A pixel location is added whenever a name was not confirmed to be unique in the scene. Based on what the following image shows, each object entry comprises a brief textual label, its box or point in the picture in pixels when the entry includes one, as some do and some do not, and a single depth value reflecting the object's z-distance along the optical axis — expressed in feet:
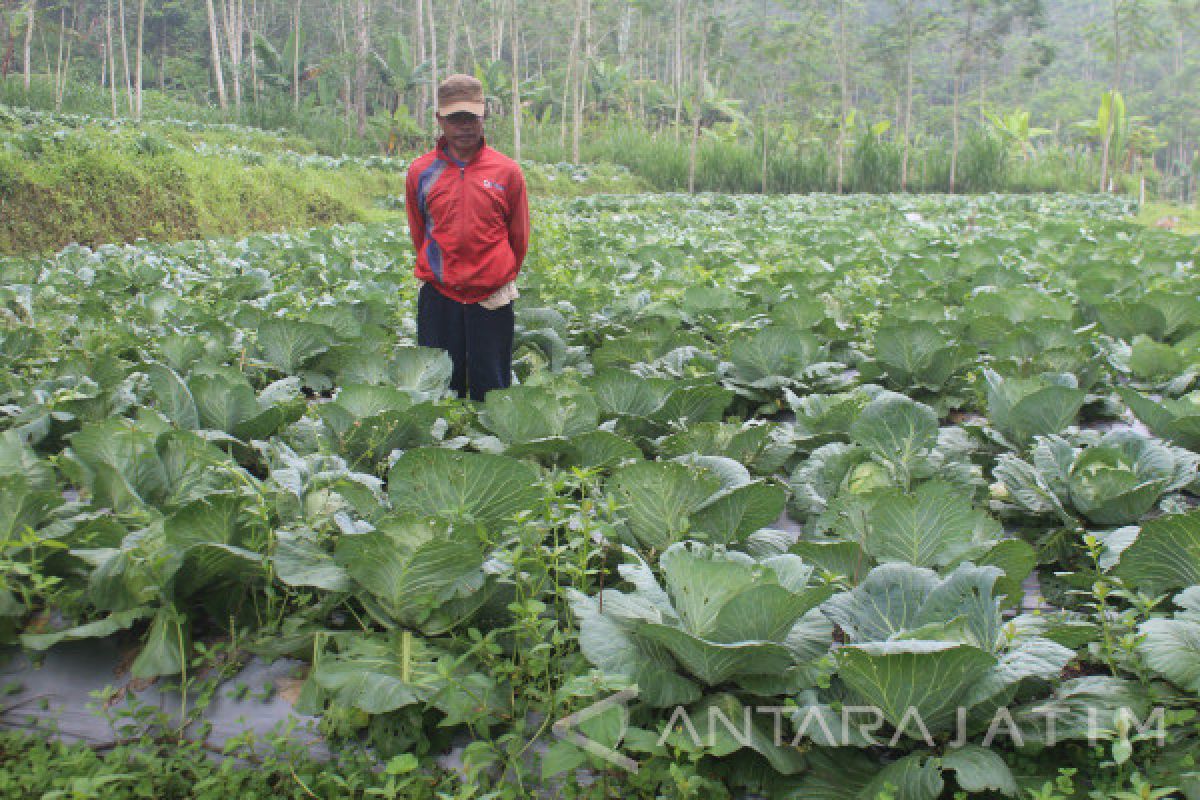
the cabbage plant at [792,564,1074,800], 4.70
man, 10.55
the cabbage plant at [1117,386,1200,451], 8.66
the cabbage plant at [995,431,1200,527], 7.16
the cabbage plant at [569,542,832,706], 5.10
